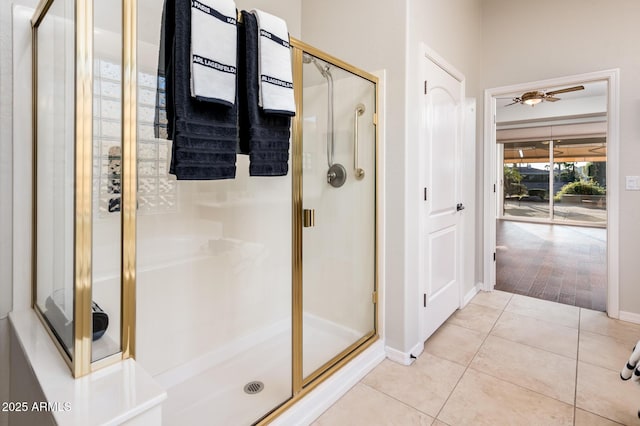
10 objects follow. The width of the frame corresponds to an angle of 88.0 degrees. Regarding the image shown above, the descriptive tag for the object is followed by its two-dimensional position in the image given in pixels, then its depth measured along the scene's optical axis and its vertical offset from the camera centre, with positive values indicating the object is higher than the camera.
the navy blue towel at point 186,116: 1.08 +0.33
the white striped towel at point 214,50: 1.08 +0.55
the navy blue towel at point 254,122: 1.30 +0.37
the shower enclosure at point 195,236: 0.94 -0.12
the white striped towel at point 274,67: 1.31 +0.59
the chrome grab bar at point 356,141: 2.10 +0.45
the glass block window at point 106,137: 0.95 +0.21
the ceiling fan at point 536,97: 3.67 +1.41
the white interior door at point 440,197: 2.28 +0.12
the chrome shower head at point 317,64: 1.64 +0.78
